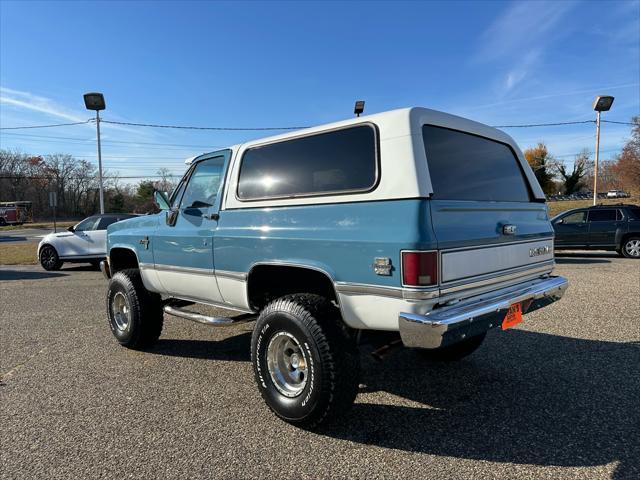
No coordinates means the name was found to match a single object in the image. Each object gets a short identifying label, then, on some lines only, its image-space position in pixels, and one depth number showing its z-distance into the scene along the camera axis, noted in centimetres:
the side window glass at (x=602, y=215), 1382
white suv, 1212
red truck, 5056
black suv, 1348
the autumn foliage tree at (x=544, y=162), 6309
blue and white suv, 274
